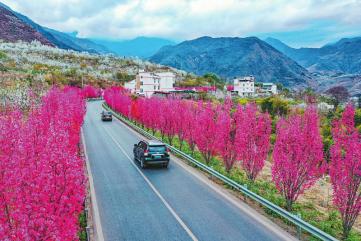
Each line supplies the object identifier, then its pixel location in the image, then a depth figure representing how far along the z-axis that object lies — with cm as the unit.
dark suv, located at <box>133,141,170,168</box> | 2061
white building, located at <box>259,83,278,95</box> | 14660
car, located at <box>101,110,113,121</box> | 5169
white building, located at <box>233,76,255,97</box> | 13438
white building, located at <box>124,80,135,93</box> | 10891
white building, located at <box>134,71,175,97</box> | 9469
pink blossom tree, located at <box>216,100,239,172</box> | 1886
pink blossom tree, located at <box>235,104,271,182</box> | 1617
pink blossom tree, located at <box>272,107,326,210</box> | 1279
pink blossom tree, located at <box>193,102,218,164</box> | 2066
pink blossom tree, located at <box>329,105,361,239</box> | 1122
